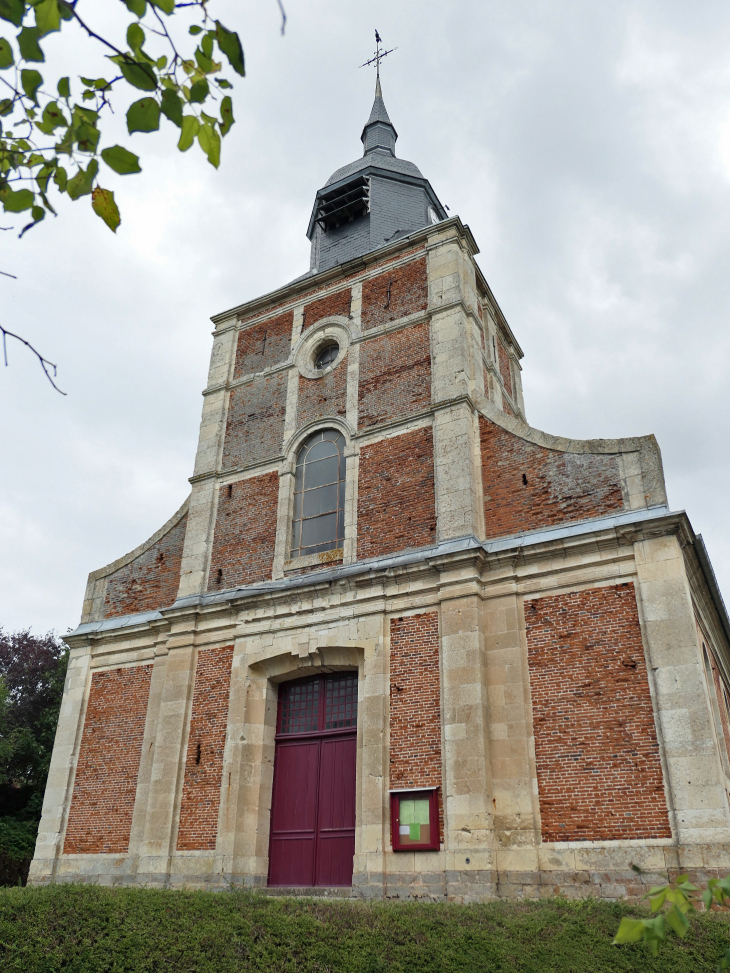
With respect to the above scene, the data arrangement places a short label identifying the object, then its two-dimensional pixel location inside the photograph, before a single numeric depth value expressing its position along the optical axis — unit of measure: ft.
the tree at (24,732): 66.03
